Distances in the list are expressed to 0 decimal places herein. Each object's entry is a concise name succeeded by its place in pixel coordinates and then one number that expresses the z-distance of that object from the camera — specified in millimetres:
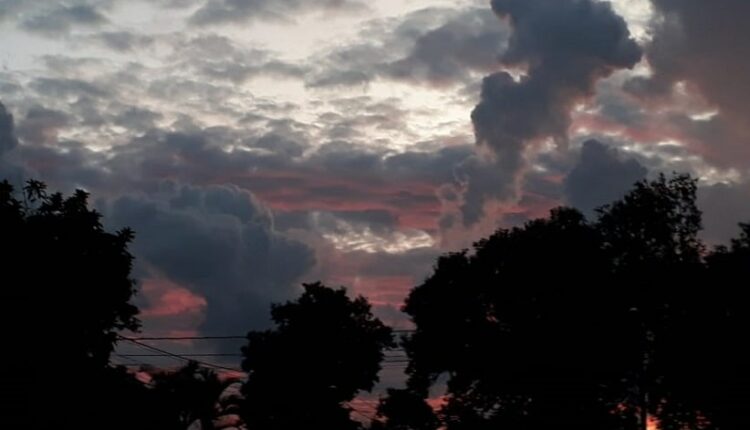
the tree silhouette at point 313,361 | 92188
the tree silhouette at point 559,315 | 69250
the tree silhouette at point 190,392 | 75500
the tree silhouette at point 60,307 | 42594
